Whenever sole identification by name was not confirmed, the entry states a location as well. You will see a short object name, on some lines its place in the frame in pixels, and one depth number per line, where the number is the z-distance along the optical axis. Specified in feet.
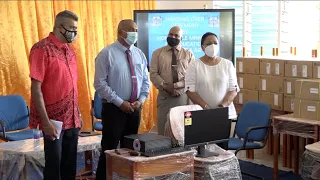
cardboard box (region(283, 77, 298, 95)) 18.48
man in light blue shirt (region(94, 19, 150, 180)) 13.60
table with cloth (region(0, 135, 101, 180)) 14.39
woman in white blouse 15.34
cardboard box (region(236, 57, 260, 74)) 19.65
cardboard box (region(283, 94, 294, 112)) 18.56
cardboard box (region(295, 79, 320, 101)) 16.25
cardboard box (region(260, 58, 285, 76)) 18.84
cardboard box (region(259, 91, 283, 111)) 18.98
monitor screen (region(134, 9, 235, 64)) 21.75
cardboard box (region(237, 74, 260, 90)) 19.69
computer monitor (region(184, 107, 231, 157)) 12.84
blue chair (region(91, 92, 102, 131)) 20.57
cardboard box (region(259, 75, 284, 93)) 18.93
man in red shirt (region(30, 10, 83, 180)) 11.57
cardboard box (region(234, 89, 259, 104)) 19.76
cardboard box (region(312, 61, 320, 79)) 17.60
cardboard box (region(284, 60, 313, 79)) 17.92
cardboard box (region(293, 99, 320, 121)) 16.29
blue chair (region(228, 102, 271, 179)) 16.19
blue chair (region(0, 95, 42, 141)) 18.30
